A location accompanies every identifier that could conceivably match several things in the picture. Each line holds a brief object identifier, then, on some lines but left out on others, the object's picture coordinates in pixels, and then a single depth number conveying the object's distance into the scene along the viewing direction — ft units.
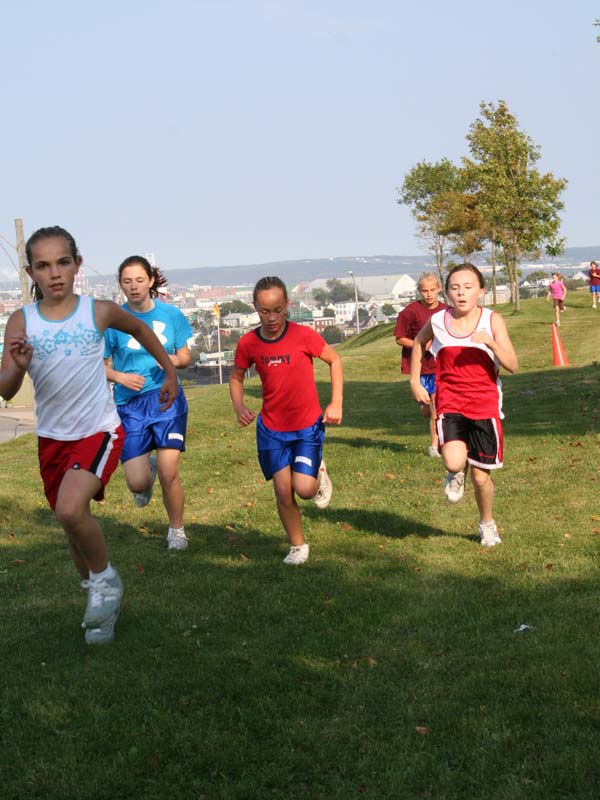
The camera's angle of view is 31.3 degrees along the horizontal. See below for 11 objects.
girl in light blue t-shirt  28.32
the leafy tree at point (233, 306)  642.63
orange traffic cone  91.45
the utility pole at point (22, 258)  138.93
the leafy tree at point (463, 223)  183.83
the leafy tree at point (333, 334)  442.91
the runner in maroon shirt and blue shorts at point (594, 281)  146.30
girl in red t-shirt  26.71
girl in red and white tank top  26.73
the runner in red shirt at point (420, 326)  43.06
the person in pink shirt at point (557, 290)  131.54
